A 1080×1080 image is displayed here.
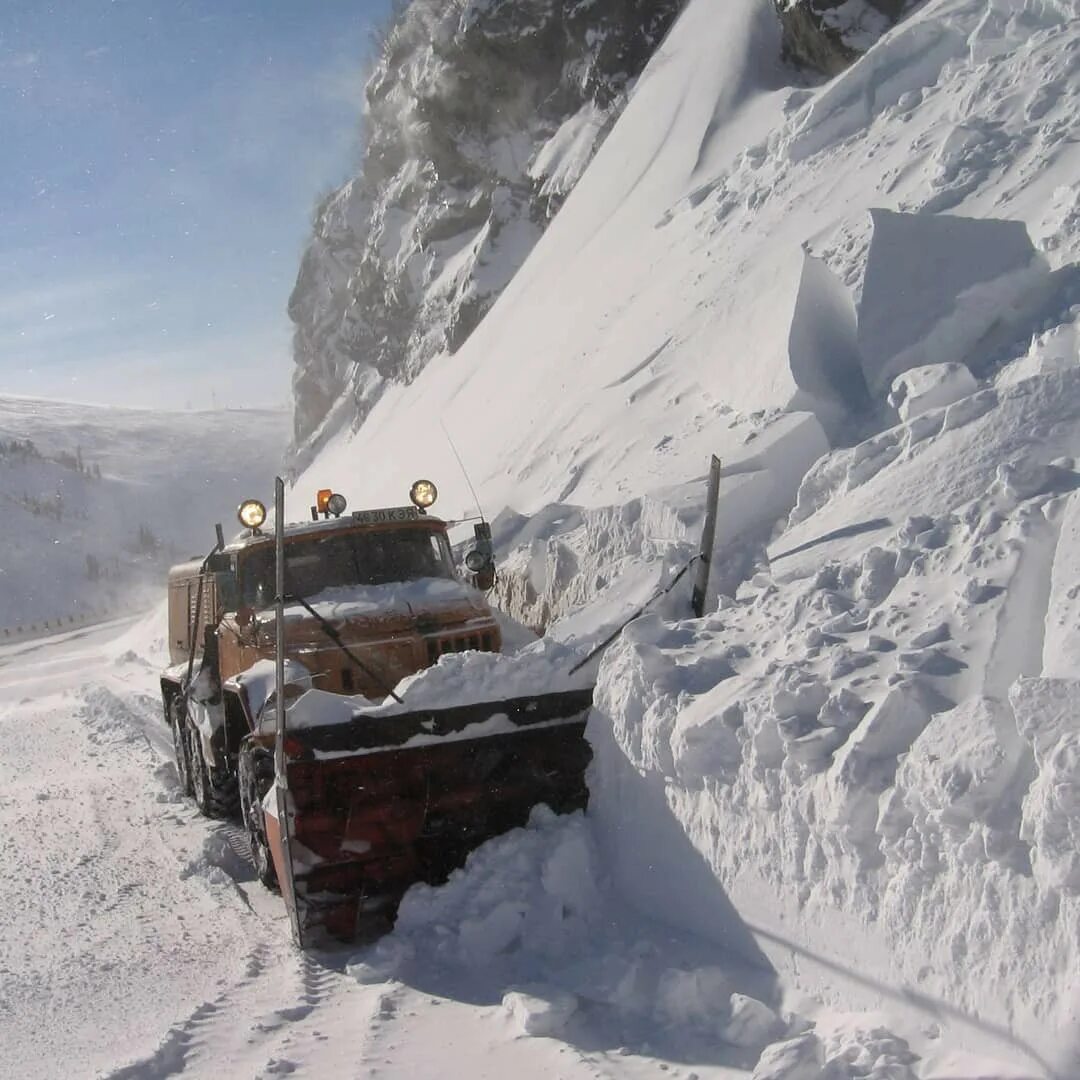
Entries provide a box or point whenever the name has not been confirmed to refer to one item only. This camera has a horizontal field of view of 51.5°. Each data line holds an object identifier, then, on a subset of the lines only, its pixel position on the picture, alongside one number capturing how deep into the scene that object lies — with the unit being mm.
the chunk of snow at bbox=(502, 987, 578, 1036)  4152
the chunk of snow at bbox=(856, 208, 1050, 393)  8125
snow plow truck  5324
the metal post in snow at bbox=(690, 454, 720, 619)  6695
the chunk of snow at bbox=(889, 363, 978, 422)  7219
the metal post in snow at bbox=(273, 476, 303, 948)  5121
